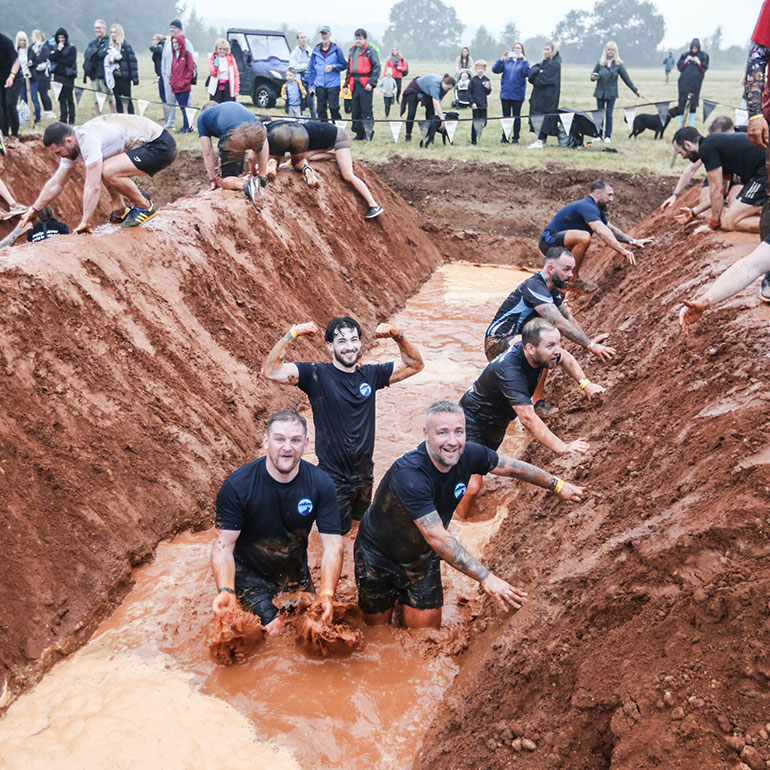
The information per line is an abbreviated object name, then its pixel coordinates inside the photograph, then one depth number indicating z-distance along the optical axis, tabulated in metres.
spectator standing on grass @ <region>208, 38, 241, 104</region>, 17.41
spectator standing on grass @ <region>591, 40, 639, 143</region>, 17.98
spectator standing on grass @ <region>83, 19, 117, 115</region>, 17.81
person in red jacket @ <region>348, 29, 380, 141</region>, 18.56
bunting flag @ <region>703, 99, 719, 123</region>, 18.80
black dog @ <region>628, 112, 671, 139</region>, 20.55
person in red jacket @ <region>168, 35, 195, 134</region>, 17.61
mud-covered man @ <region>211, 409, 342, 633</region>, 4.52
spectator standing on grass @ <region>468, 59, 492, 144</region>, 19.48
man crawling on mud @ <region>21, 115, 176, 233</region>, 7.49
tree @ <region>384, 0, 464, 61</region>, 84.25
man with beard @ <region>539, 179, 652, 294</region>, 9.88
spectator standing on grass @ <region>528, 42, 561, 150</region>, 18.69
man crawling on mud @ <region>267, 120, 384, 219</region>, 11.23
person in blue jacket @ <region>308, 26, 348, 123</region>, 17.80
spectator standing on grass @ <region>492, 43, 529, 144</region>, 18.84
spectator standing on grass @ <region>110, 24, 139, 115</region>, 17.66
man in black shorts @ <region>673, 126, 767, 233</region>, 8.68
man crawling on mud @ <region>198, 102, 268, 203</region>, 9.94
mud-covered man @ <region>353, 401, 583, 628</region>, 4.37
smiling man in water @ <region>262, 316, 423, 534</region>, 5.57
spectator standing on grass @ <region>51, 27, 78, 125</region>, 18.21
